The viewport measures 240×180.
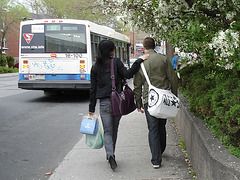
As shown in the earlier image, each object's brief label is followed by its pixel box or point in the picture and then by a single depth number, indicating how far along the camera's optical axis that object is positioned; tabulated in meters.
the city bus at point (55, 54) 12.66
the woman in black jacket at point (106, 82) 4.88
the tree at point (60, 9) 40.91
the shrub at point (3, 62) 43.34
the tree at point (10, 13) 42.78
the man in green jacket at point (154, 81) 4.84
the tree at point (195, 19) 3.80
